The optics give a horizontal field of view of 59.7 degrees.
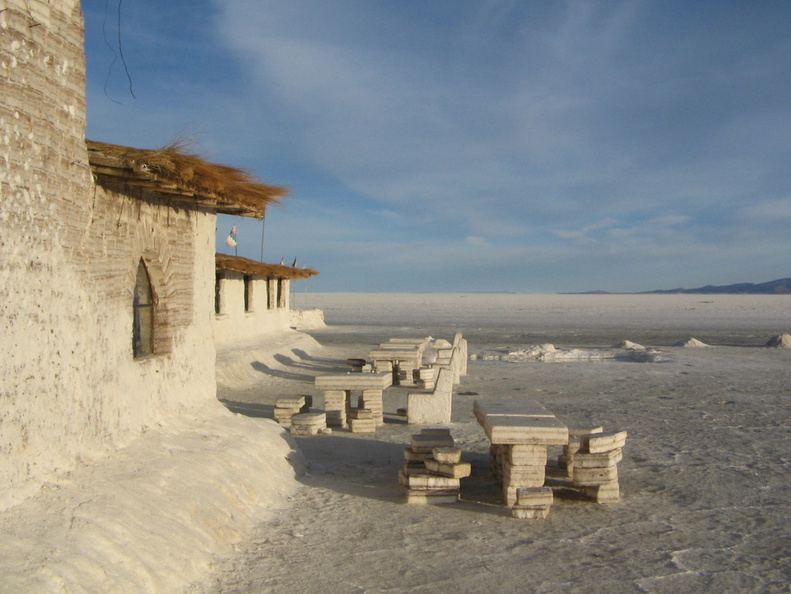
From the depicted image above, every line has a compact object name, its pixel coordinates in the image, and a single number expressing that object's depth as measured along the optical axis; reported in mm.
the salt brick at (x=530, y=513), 6879
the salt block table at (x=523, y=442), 6973
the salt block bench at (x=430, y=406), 11984
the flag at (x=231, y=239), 25578
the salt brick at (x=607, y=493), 7395
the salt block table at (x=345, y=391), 11383
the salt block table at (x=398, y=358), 16750
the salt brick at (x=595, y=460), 7352
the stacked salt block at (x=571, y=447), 8062
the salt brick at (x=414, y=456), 7863
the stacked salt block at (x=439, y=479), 7414
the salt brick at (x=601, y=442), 7531
